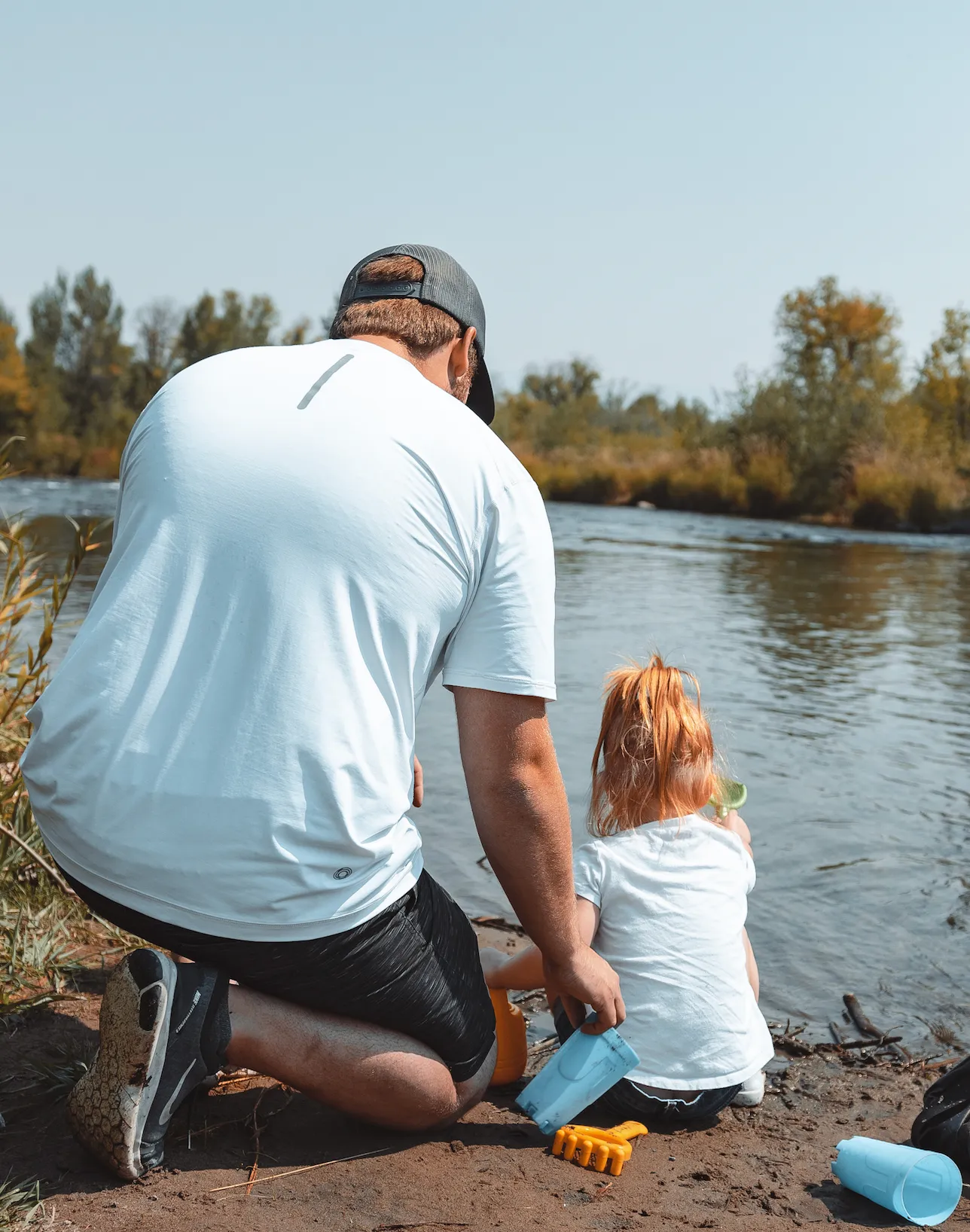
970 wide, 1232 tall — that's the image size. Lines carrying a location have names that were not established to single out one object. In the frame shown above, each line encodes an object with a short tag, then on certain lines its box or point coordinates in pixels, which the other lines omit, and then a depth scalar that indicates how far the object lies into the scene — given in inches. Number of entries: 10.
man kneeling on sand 71.2
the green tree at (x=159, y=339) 2343.8
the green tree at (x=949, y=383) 1547.7
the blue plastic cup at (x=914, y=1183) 78.8
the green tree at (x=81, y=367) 2015.3
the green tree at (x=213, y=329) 2315.5
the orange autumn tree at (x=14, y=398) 2015.3
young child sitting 94.0
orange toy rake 83.0
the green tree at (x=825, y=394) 1300.4
